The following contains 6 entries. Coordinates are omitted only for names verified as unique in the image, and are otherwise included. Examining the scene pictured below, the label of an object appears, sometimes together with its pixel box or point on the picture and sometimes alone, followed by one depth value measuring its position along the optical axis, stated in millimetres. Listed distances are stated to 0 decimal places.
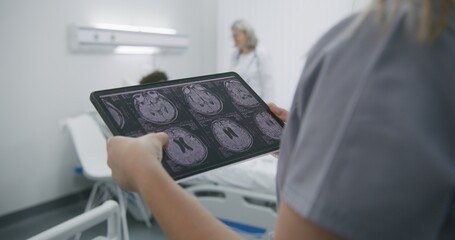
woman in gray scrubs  311
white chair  2283
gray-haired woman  3434
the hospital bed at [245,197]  2082
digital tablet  702
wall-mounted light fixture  2818
